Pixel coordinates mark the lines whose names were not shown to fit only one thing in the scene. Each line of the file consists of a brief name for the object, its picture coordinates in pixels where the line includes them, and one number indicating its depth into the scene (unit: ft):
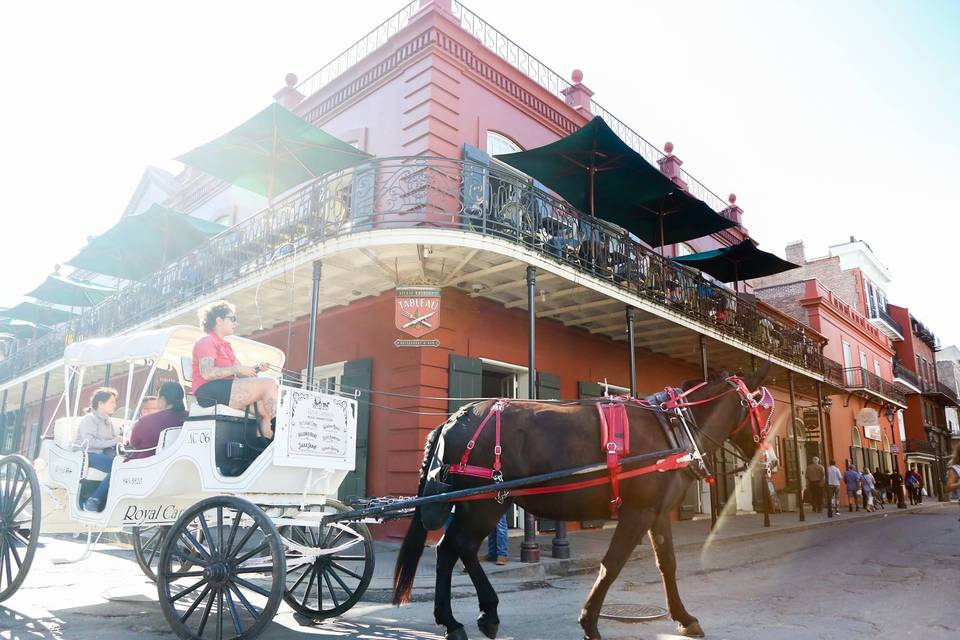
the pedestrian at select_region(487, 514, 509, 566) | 26.96
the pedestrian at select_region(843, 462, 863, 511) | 71.25
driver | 16.67
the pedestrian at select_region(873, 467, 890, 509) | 87.20
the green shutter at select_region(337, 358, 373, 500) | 34.50
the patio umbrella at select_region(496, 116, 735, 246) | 34.06
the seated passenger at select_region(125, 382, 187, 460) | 17.87
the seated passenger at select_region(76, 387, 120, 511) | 18.79
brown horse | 14.42
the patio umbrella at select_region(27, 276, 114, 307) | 58.59
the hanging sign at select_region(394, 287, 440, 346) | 31.76
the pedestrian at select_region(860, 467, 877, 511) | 73.26
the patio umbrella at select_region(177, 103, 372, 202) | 31.40
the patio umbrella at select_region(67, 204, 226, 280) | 44.80
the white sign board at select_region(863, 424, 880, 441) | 91.20
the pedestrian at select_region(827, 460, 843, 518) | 61.82
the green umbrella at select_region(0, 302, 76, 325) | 67.26
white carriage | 13.62
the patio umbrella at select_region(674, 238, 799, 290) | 46.65
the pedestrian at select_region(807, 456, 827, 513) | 64.03
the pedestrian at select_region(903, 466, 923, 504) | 92.63
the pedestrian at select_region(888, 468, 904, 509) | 82.89
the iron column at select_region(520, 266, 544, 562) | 27.27
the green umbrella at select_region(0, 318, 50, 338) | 73.82
